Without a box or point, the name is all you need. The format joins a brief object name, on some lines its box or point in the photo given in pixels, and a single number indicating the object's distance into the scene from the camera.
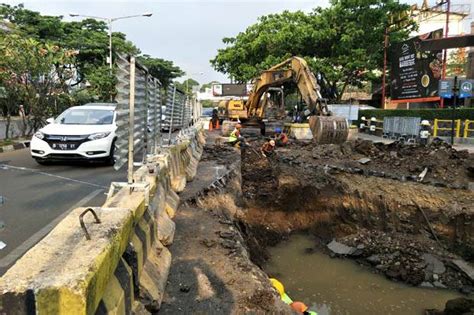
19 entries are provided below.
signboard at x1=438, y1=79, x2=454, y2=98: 23.88
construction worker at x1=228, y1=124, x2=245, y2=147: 16.38
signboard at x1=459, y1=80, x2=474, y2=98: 23.86
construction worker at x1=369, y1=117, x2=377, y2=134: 26.77
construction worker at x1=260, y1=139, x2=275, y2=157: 14.35
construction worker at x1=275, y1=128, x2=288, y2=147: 17.42
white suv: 10.22
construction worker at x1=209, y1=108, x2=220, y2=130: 27.63
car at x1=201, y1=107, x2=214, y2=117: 41.69
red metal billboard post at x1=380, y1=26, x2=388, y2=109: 28.48
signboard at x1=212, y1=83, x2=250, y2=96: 36.31
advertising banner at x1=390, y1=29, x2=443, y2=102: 26.86
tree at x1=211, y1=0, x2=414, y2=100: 28.28
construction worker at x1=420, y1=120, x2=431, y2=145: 17.95
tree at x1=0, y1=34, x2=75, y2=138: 15.77
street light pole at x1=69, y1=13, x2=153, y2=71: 29.81
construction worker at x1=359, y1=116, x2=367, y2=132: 28.98
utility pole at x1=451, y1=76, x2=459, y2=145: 17.53
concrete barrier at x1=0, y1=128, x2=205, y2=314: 1.97
